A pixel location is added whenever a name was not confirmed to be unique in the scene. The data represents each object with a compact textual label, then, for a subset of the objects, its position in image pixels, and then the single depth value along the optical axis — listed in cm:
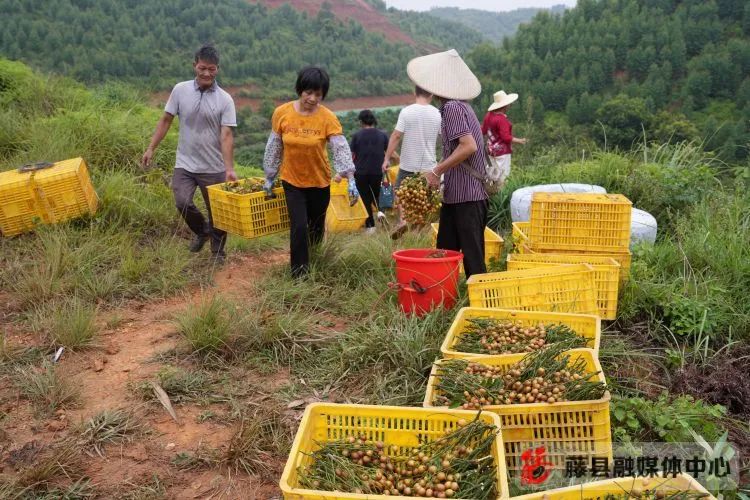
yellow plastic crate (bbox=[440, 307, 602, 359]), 335
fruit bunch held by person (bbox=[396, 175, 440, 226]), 454
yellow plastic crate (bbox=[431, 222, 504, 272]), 503
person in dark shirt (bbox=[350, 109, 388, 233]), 747
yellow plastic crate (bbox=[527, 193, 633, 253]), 433
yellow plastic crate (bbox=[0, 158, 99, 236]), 569
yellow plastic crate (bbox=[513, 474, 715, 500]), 203
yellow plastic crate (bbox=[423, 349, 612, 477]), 257
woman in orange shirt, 467
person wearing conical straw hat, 406
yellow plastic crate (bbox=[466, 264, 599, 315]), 382
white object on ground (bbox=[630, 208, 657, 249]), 516
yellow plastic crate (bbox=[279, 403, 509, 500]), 246
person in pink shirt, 777
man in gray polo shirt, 523
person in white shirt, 647
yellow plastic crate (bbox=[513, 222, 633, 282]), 437
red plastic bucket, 414
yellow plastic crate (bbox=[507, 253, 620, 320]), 407
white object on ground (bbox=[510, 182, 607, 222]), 578
